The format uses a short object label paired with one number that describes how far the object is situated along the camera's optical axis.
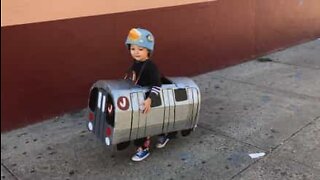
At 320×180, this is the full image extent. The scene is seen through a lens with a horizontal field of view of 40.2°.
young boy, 3.44
